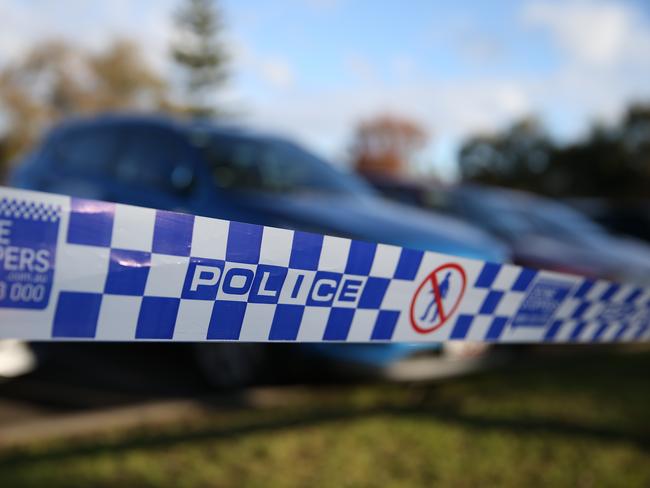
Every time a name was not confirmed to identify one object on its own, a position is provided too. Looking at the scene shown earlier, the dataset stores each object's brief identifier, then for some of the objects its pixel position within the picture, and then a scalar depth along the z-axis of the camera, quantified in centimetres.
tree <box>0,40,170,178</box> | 2991
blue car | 316
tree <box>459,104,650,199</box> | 3045
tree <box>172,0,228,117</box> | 3575
